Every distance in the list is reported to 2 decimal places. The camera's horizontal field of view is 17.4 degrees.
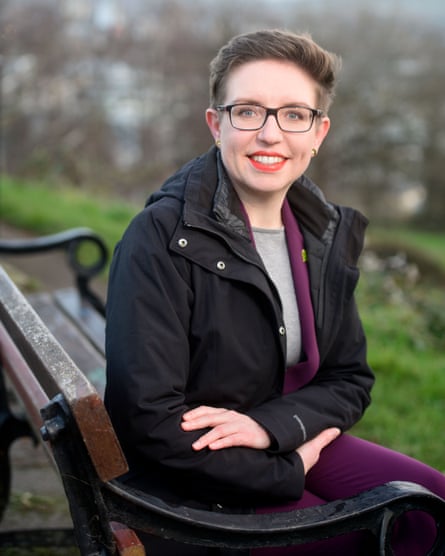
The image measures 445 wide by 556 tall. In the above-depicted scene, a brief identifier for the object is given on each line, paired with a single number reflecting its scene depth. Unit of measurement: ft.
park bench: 5.42
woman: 6.09
